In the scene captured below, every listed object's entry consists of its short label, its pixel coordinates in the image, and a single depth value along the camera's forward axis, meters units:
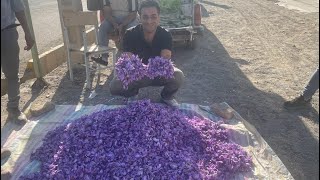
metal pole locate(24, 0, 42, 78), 3.82
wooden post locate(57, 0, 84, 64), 4.18
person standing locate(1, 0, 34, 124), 2.79
